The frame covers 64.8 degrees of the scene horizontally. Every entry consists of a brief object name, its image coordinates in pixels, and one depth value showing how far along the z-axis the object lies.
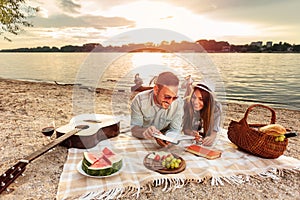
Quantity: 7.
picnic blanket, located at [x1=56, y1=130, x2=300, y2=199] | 1.46
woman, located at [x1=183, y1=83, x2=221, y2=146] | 2.13
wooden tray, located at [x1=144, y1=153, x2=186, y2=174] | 1.64
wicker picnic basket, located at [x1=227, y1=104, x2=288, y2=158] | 1.84
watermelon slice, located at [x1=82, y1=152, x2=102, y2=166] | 1.58
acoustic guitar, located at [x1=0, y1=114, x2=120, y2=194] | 1.52
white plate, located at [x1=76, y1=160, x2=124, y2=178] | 1.56
